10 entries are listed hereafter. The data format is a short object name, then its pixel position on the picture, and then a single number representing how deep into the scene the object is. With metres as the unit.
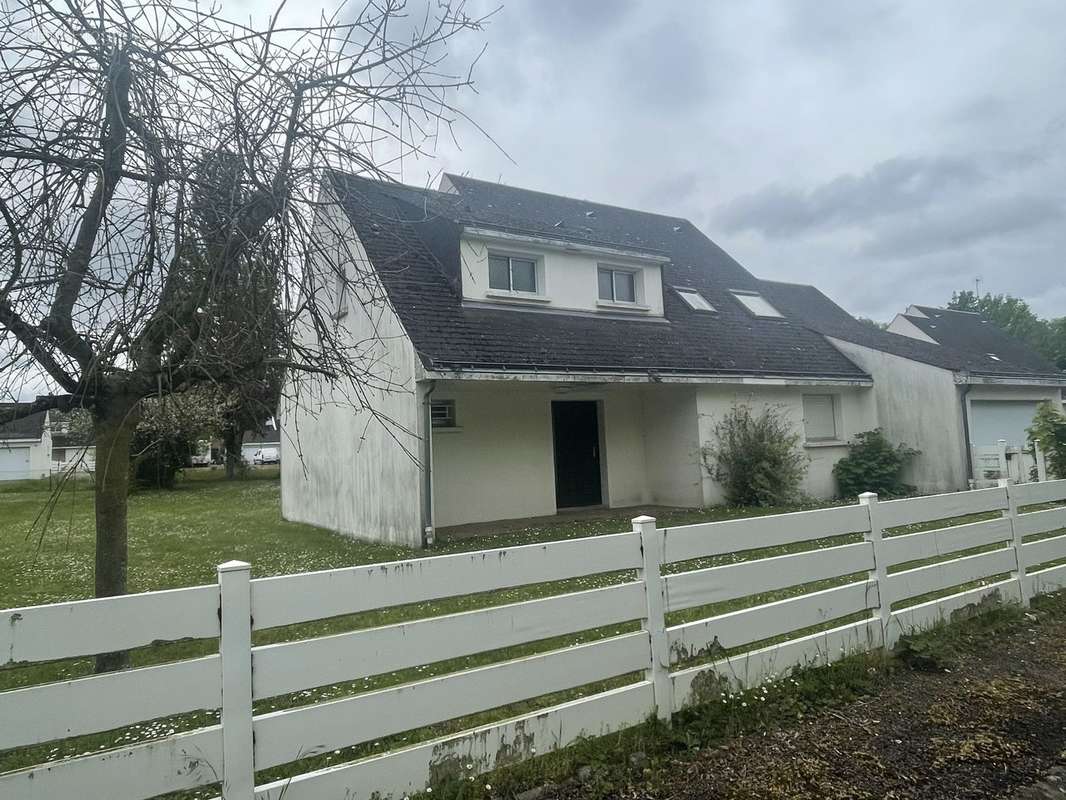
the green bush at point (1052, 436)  11.06
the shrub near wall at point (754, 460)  11.94
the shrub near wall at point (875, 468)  13.61
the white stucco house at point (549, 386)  10.00
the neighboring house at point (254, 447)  48.77
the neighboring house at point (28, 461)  37.03
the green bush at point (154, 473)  22.47
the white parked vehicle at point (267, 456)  49.12
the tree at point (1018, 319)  52.22
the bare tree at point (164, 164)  2.94
